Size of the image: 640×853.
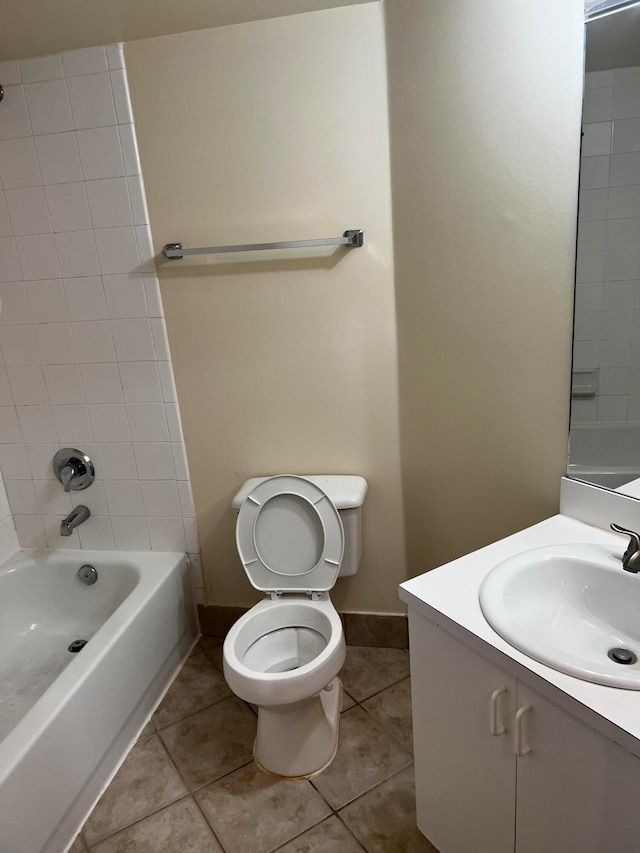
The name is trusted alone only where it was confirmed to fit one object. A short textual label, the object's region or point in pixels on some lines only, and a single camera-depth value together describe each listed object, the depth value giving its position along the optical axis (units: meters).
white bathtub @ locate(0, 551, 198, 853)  1.49
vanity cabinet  1.00
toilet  1.86
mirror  1.39
